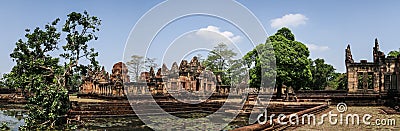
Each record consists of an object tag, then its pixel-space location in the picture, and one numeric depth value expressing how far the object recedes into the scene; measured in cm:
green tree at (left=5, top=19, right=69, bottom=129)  1639
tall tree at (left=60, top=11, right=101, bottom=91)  2347
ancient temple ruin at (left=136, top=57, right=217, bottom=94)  4128
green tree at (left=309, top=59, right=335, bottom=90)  6438
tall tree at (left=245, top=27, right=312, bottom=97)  3594
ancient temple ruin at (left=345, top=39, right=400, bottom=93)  3491
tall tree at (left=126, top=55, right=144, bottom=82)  7773
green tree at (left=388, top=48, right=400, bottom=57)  5677
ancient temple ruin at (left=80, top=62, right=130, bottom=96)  3659
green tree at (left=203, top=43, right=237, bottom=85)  5869
